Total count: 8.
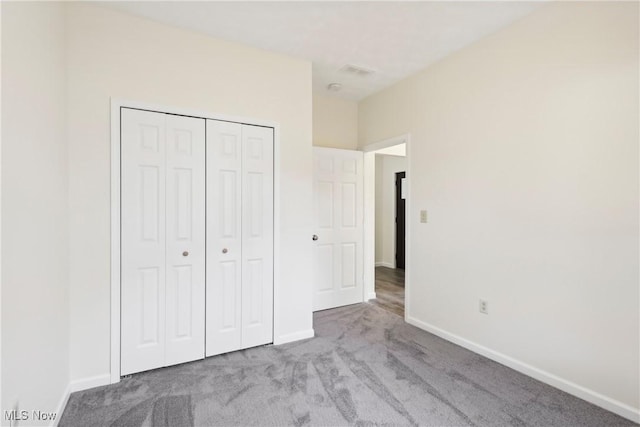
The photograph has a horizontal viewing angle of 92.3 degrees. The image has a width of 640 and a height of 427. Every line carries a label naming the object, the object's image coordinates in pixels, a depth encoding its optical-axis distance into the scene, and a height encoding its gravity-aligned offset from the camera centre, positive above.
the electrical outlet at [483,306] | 2.59 -0.77
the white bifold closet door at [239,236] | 2.53 -0.18
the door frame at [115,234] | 2.15 -0.13
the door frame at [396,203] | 6.51 +0.28
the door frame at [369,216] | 4.02 +0.00
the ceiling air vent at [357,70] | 3.09 +1.50
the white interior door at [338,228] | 3.72 -0.15
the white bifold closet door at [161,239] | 2.23 -0.18
